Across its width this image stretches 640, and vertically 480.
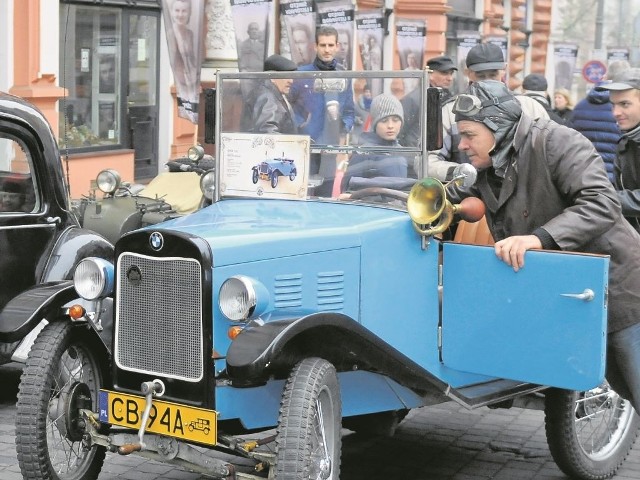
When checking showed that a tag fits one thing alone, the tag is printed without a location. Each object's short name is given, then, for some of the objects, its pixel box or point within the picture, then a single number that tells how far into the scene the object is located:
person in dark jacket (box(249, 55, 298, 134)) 5.40
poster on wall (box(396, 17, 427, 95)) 16.30
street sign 24.39
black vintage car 6.44
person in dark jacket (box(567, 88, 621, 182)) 10.37
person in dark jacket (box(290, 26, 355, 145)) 5.33
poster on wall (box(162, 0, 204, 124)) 10.59
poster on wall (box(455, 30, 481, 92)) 19.19
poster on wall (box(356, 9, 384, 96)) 14.51
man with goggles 4.75
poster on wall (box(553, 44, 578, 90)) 22.44
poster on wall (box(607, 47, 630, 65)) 25.30
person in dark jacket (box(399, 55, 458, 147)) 5.12
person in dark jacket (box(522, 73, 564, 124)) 10.90
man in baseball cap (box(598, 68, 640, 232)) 5.51
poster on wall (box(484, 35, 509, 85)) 19.38
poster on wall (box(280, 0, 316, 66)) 12.12
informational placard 5.35
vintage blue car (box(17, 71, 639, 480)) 4.26
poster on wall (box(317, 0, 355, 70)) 12.70
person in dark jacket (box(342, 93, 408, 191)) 5.20
